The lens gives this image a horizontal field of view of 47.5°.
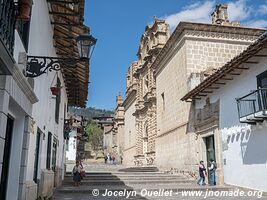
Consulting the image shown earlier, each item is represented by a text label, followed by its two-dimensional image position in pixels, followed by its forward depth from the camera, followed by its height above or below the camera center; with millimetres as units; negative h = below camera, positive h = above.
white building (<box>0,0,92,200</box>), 4156 +1178
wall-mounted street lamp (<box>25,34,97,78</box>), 5227 +1791
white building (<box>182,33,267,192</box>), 10383 +1702
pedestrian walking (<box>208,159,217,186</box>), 13945 -496
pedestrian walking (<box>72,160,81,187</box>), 13516 -728
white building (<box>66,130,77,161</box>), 36866 +1256
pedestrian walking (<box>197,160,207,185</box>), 13914 -580
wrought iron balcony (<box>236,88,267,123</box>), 9922 +1856
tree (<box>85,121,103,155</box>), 58512 +4601
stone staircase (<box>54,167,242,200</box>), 11820 -1095
